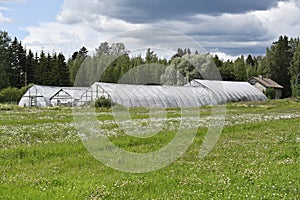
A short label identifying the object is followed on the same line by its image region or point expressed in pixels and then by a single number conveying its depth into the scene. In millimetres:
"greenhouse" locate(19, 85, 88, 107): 77938
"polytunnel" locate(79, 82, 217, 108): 64500
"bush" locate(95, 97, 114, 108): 60531
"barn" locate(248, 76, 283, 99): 116625
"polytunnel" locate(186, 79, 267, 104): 85125
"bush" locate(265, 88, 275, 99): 109312
